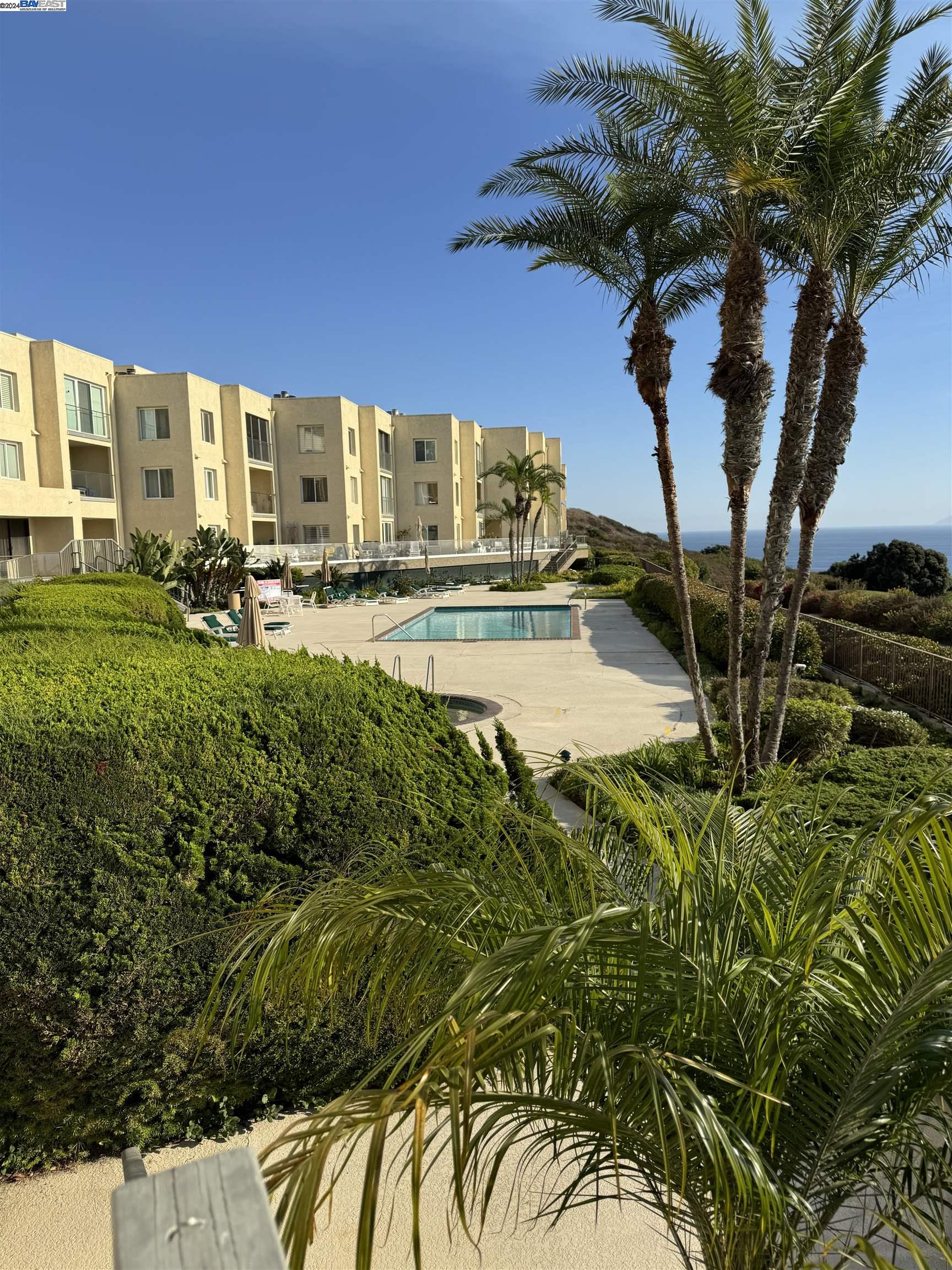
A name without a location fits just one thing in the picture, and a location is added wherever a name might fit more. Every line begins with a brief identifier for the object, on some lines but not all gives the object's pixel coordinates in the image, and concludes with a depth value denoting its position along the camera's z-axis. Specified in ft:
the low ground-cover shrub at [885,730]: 30.86
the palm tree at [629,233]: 27.55
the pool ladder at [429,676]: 36.21
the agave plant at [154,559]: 80.44
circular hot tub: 37.88
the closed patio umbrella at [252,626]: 50.70
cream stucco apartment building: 94.58
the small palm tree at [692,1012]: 5.31
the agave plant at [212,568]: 90.53
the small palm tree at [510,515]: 135.03
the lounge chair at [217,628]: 64.03
